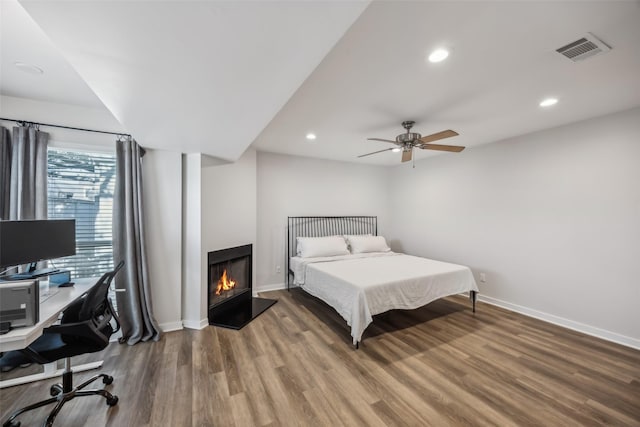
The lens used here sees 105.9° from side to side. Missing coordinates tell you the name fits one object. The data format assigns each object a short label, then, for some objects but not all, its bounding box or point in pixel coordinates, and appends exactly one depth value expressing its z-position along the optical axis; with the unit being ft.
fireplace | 10.39
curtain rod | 7.48
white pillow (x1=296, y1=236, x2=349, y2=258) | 13.65
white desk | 4.15
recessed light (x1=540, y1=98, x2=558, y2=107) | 7.81
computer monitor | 5.97
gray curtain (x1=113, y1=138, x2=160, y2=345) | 8.54
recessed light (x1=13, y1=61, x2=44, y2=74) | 6.11
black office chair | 5.19
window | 8.27
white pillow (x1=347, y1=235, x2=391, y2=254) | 15.17
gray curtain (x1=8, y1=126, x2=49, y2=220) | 7.24
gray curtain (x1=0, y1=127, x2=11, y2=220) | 7.16
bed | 8.83
